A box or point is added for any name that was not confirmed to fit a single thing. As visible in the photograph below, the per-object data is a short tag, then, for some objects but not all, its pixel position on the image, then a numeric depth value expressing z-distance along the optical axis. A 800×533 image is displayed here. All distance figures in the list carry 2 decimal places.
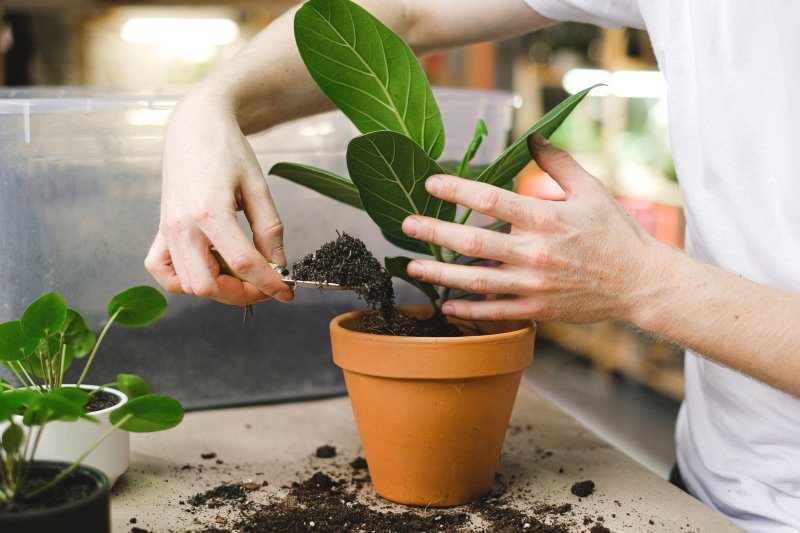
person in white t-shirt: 0.75
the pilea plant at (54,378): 0.61
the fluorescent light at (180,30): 2.86
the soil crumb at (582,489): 0.87
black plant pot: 0.55
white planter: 0.80
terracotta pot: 0.79
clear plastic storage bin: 0.98
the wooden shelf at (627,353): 3.29
